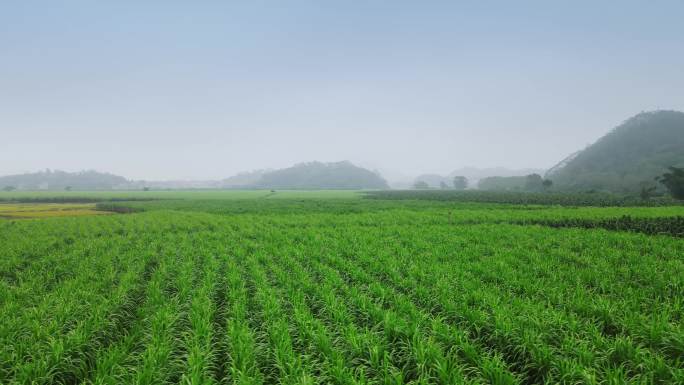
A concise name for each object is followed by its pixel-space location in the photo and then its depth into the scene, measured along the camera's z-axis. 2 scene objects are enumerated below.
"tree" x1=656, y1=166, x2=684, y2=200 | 58.25
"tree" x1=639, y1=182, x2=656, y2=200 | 64.31
